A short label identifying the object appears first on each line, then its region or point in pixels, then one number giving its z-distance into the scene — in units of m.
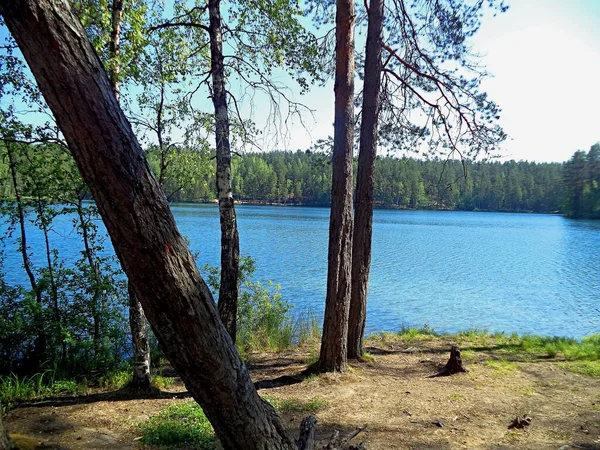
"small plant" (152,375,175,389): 5.82
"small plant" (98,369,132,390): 5.90
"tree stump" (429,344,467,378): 6.32
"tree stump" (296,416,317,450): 2.75
